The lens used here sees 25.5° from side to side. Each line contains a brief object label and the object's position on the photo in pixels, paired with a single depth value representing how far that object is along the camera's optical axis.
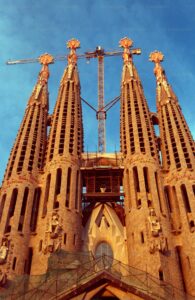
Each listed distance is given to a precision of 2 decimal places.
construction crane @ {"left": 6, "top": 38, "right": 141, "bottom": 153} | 60.56
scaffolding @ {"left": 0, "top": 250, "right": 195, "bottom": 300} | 26.34
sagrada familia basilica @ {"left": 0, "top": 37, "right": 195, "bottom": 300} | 28.27
